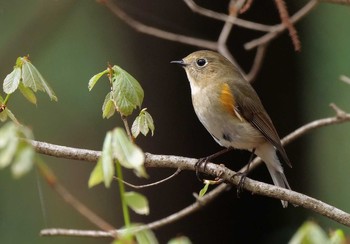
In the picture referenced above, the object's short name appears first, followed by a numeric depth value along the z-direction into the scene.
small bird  8.02
